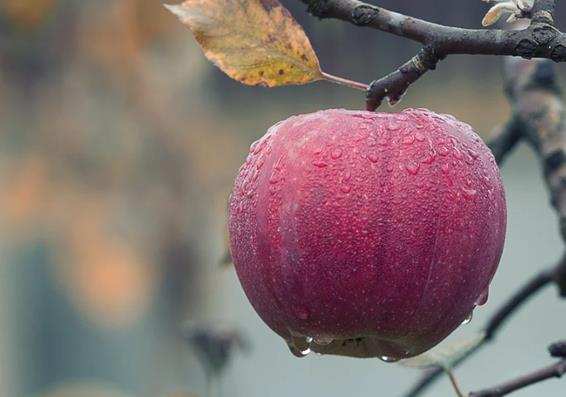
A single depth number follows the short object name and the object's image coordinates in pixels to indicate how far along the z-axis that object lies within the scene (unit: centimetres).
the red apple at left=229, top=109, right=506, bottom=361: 117
